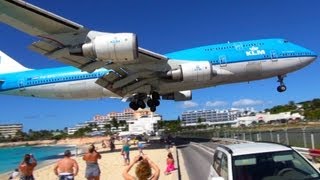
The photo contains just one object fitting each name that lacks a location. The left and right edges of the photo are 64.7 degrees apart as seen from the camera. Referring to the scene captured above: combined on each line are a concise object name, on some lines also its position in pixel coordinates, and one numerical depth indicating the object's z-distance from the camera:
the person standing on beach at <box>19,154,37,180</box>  8.50
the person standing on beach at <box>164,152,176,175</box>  12.76
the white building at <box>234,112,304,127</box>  79.76
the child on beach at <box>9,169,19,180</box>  10.02
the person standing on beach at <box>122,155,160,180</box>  3.65
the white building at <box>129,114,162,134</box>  82.83
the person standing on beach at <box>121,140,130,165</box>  17.99
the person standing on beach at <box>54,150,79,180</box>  7.49
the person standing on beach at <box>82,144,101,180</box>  8.24
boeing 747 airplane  14.06
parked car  3.88
